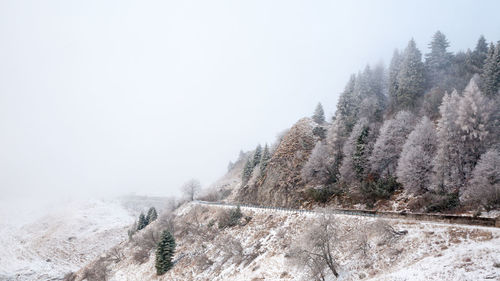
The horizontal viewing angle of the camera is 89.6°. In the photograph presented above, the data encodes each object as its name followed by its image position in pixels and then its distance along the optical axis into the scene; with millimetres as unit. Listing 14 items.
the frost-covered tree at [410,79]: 55531
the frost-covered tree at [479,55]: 56762
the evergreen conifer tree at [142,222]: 78250
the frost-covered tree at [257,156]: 83312
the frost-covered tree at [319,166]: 51391
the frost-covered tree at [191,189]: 86938
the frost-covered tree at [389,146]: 43156
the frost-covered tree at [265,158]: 70500
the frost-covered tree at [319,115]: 80500
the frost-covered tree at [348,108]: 59312
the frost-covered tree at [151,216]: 80144
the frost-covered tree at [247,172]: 79562
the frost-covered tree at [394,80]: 60912
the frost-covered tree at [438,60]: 58844
